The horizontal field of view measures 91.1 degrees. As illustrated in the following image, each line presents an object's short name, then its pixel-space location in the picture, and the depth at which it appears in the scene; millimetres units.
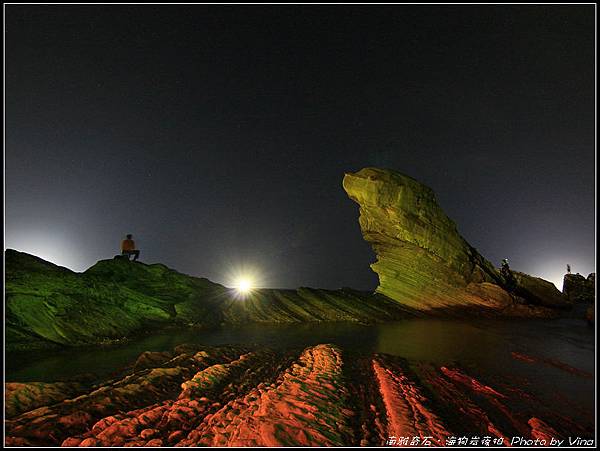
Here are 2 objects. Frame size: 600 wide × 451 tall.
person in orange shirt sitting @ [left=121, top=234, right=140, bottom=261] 19641
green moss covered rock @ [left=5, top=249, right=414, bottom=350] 11734
